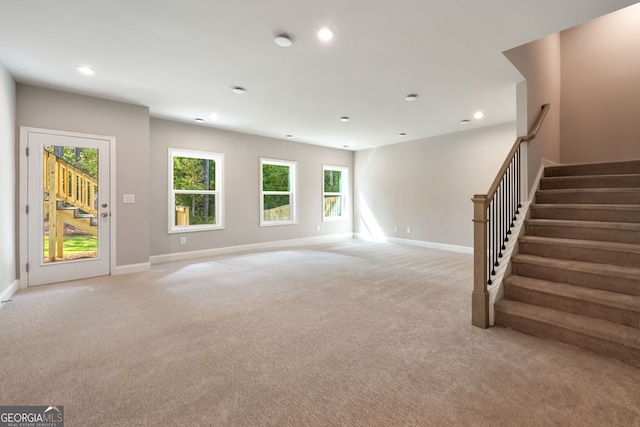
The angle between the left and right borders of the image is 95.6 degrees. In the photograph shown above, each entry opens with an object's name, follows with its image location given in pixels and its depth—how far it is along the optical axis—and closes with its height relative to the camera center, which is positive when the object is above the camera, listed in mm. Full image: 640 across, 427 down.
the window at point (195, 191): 5555 +424
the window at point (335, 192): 8195 +552
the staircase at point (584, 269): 2145 -504
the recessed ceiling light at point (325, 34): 2564 +1606
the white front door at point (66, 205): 3793 +94
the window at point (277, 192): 6863 +480
